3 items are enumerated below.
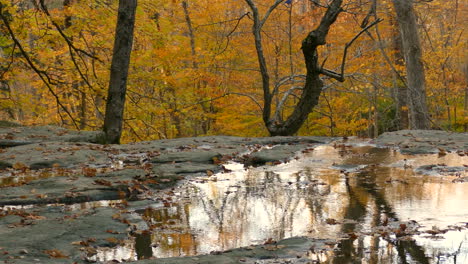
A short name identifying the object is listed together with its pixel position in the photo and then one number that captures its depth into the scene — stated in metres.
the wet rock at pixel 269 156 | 14.45
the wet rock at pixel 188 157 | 14.09
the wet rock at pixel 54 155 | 13.69
